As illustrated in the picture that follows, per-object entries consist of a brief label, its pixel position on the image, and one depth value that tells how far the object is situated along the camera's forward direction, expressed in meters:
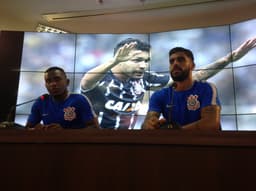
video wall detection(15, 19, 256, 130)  3.18
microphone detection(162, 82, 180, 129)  1.20
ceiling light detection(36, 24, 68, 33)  3.81
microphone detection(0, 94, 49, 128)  1.31
